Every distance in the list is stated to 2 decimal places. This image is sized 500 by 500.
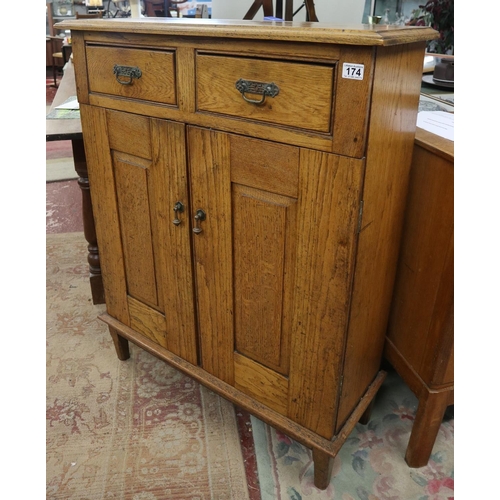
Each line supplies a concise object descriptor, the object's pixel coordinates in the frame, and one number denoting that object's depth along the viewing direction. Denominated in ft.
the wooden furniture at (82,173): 5.65
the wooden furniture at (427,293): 3.92
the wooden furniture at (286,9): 5.49
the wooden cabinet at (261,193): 3.12
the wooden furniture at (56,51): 23.21
